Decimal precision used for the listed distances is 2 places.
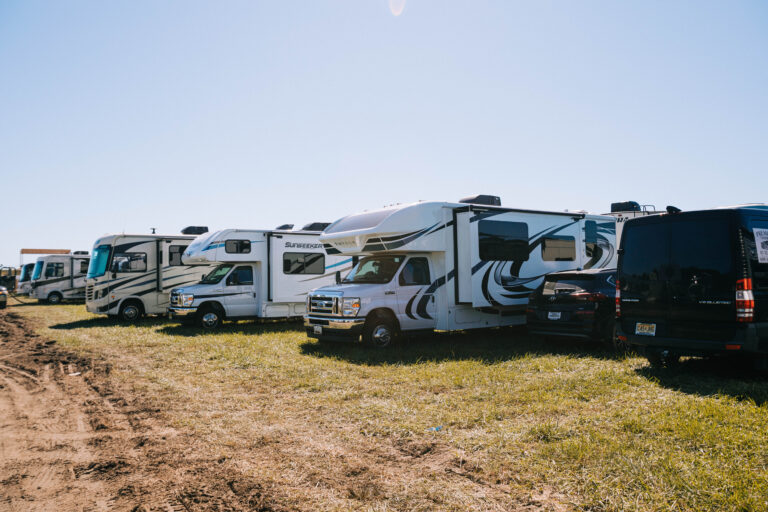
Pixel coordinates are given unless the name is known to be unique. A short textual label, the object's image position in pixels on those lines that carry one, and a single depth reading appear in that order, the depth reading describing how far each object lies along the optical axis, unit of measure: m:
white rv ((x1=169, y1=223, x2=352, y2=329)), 14.84
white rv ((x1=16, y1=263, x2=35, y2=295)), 29.80
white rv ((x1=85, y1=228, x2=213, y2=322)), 17.28
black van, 6.41
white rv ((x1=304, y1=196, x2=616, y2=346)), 10.54
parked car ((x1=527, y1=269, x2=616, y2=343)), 9.32
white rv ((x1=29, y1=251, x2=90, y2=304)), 27.41
